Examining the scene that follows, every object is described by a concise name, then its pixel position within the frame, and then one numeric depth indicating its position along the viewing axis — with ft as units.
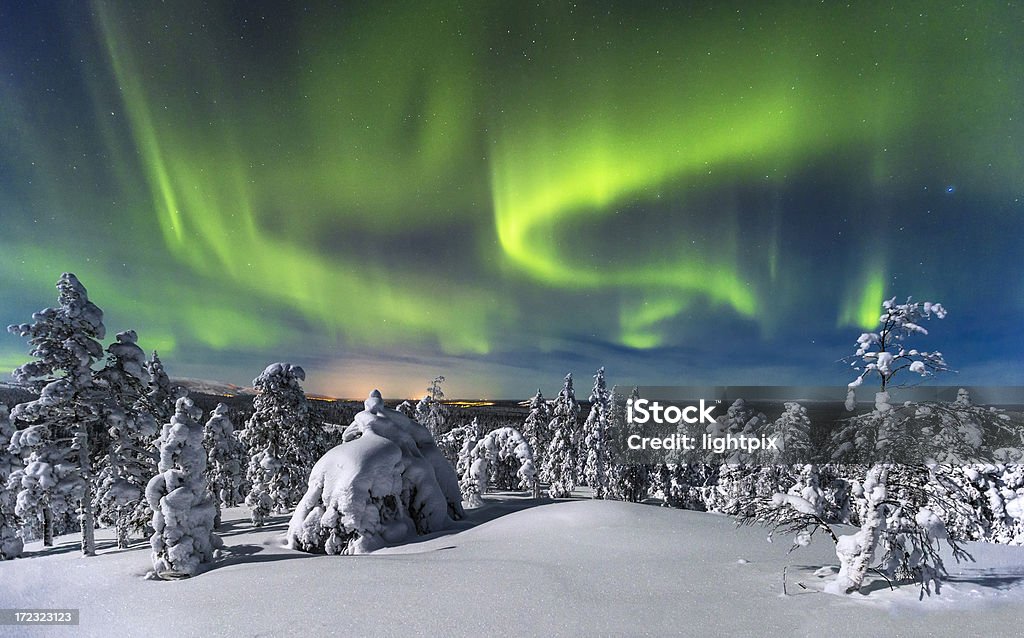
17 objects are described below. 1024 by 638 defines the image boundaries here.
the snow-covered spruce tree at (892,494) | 30.19
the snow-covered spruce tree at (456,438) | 151.75
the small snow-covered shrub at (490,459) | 107.45
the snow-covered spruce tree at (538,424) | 167.77
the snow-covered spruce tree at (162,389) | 95.81
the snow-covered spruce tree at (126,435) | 61.00
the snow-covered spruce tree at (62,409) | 58.54
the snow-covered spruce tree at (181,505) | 45.85
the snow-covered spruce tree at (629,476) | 156.56
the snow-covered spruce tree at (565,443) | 152.76
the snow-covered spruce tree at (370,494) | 55.77
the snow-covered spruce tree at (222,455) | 92.73
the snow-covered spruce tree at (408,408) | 162.69
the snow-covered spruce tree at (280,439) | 87.81
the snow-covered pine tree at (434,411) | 153.89
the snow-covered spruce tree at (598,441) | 150.61
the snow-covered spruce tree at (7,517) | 74.36
